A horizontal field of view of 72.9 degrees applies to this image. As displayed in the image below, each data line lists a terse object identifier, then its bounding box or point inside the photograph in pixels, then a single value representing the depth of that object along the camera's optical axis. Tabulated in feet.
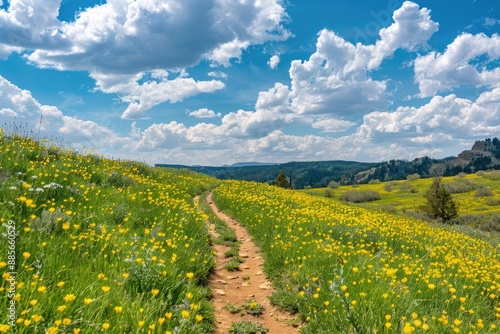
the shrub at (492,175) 389.15
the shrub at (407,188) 368.95
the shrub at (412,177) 462.19
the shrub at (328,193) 372.48
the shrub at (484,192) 301.43
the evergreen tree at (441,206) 179.83
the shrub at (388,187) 396.49
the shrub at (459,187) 346.13
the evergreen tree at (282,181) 238.27
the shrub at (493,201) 258.39
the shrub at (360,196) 329.11
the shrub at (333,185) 472.03
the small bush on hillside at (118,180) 41.72
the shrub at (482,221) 153.79
